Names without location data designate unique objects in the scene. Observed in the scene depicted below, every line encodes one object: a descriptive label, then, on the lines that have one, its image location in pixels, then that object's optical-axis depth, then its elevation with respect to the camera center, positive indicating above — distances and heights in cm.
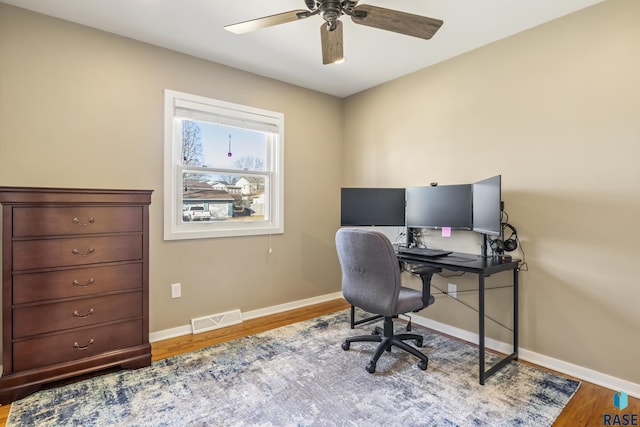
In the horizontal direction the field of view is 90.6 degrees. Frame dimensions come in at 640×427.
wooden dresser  191 -49
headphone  245 -25
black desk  209 -41
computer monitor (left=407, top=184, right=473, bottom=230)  270 +4
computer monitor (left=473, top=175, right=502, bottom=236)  220 +3
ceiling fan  177 +111
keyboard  261 -36
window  289 +41
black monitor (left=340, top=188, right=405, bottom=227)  324 +4
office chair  218 -53
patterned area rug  176 -115
